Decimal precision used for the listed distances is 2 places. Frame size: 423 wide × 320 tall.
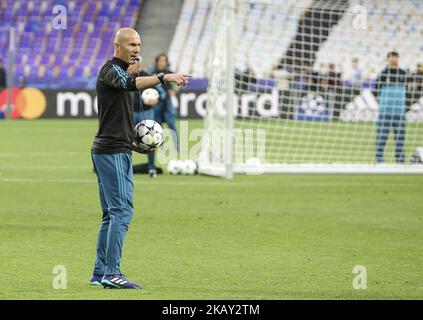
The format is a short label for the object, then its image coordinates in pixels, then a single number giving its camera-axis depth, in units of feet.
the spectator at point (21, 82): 116.47
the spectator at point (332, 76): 95.25
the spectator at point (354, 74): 103.40
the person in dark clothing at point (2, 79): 116.67
